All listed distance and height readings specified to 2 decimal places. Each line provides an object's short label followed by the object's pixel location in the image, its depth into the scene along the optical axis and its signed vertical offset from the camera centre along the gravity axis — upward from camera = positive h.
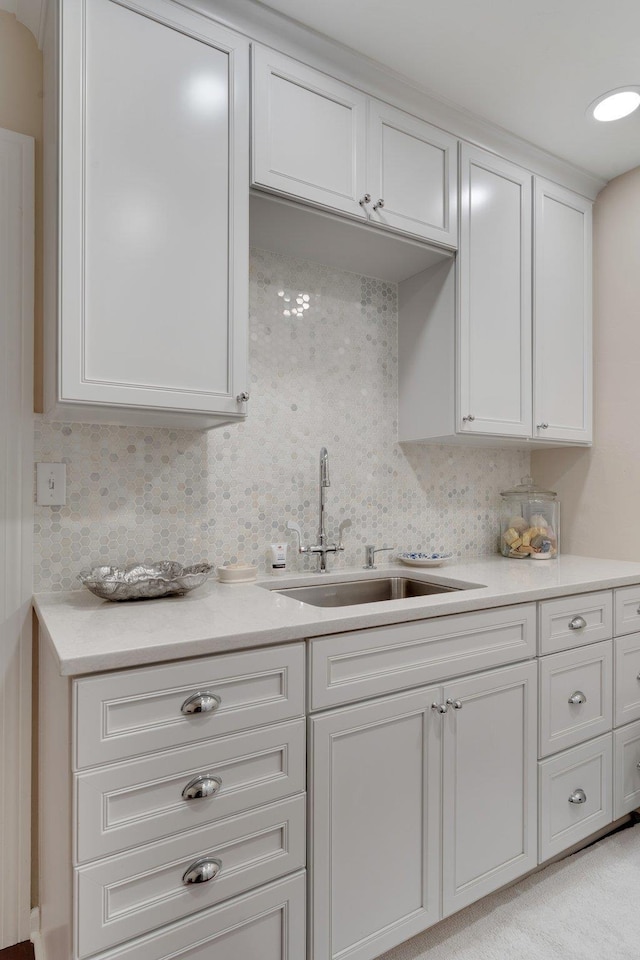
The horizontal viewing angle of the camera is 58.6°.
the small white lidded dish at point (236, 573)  1.82 -0.30
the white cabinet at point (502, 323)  2.14 +0.63
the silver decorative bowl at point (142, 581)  1.45 -0.27
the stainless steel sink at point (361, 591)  1.98 -0.41
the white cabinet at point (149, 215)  1.35 +0.67
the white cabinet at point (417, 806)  1.36 -0.87
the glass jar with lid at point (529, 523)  2.54 -0.20
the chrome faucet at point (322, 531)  2.04 -0.19
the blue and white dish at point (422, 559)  2.20 -0.31
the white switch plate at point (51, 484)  1.62 -0.02
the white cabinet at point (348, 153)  1.64 +1.03
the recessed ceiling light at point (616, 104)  2.01 +1.35
